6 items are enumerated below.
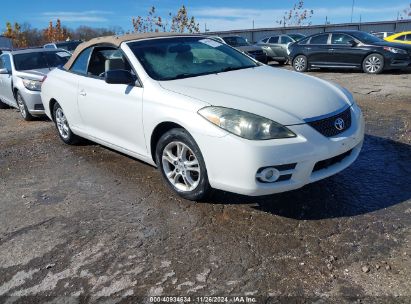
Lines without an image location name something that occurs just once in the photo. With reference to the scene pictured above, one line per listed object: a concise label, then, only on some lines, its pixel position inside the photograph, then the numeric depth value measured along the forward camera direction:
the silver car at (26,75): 8.09
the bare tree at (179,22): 31.45
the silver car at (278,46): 18.67
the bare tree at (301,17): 38.51
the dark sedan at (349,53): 12.88
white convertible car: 3.25
